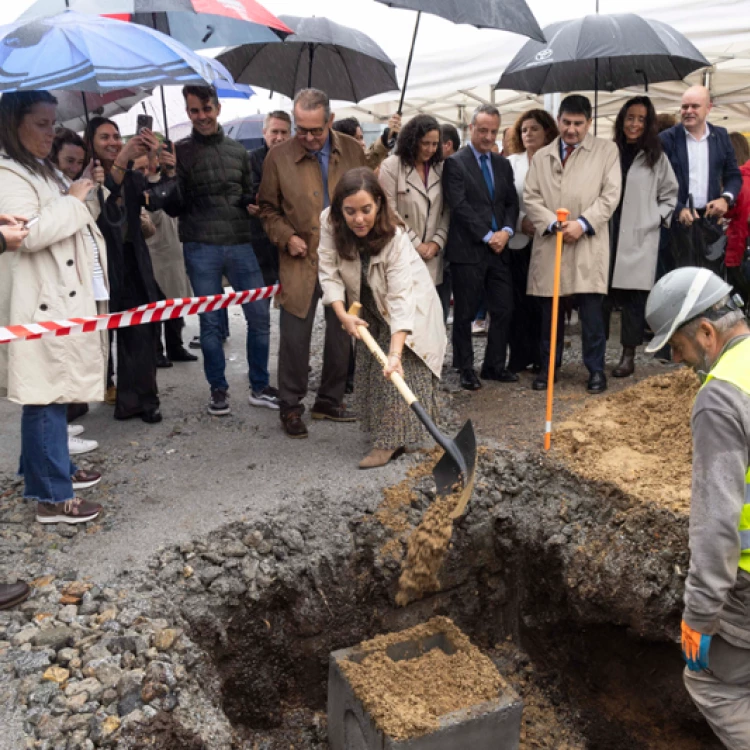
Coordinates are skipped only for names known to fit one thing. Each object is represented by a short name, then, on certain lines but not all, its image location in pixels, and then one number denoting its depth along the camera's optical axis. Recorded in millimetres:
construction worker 2301
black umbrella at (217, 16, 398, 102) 6293
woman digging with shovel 4277
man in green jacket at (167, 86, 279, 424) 5332
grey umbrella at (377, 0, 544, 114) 4398
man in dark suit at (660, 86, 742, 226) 5797
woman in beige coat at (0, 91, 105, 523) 3543
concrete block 3350
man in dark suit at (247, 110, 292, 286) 5691
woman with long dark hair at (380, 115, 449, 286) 5414
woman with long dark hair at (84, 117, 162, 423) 4914
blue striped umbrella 3391
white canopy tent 6633
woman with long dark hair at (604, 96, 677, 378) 5629
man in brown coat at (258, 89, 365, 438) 5004
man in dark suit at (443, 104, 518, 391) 5605
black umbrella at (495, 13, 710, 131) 5305
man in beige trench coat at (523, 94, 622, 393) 5508
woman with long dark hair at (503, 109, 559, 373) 6075
